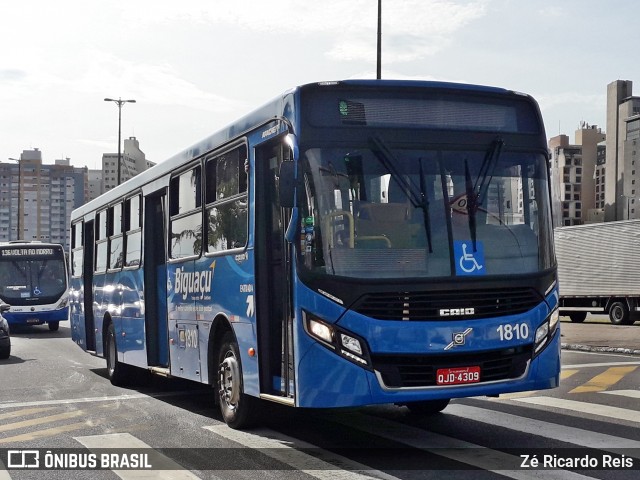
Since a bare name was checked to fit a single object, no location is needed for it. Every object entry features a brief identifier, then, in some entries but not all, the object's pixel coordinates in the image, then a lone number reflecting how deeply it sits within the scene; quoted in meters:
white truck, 32.16
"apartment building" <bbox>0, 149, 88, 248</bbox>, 183.12
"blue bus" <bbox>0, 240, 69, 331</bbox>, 33.41
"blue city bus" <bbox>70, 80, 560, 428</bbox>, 7.81
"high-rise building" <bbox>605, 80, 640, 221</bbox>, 156.38
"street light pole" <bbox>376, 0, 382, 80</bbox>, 25.86
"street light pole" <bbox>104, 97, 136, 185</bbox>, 53.69
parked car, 20.80
